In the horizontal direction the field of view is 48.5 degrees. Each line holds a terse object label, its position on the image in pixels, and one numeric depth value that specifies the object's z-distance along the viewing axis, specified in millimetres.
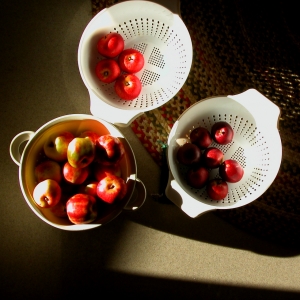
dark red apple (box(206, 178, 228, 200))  937
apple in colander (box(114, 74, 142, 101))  937
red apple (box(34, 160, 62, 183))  815
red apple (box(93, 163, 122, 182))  851
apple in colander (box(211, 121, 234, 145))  958
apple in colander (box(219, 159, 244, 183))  950
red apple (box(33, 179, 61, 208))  767
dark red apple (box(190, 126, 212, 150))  955
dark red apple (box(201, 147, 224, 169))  955
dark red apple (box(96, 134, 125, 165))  799
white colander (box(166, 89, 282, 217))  897
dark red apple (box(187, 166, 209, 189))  934
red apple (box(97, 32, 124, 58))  932
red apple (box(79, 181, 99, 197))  851
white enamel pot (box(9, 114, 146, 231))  789
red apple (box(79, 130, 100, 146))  847
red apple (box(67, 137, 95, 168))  772
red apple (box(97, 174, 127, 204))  792
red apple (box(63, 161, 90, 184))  816
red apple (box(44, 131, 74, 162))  814
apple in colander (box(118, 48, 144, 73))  954
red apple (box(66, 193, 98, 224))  777
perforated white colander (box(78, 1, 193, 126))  905
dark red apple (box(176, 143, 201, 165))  927
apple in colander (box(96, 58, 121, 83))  935
